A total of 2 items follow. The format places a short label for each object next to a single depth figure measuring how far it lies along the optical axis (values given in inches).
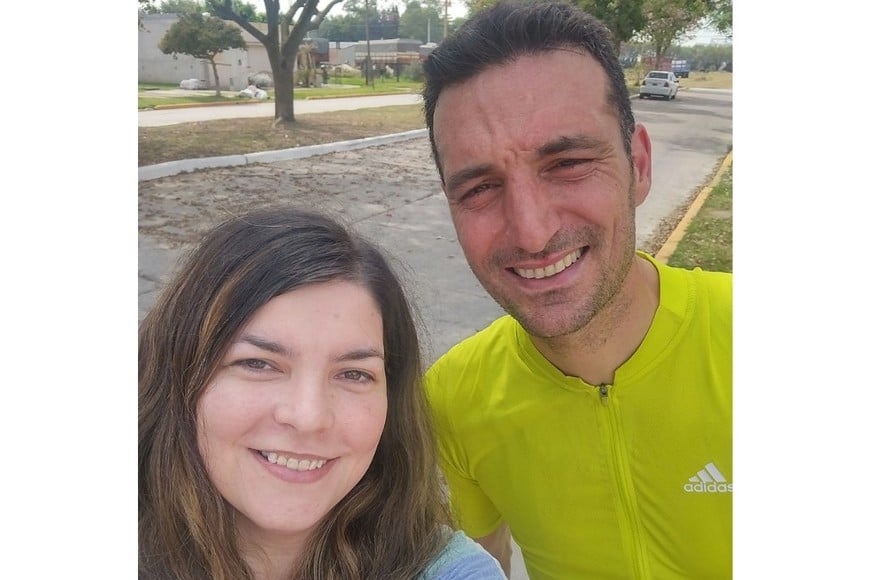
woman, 28.6
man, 32.5
